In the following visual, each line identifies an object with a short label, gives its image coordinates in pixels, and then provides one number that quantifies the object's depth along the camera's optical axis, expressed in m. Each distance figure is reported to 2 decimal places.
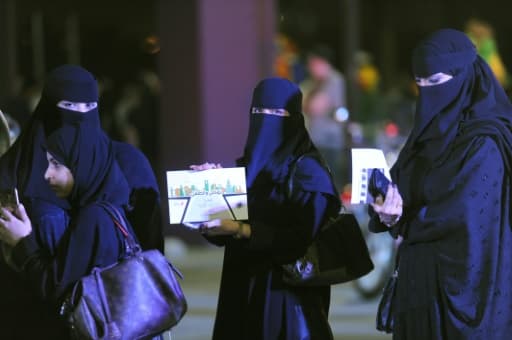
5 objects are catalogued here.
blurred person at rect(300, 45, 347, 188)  28.08
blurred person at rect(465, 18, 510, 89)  28.80
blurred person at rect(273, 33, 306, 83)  31.31
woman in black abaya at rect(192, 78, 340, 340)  10.79
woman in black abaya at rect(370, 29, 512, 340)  10.26
